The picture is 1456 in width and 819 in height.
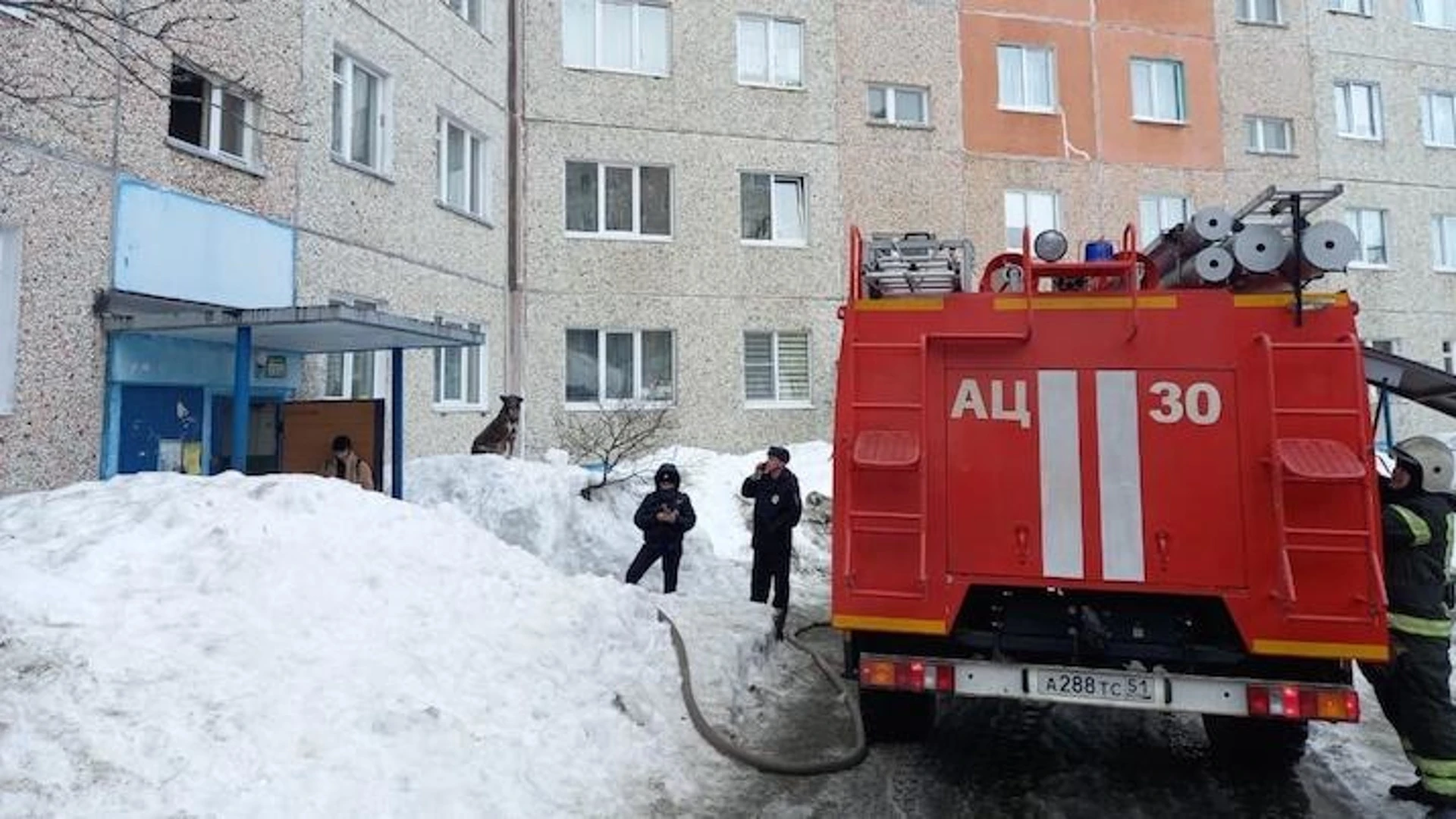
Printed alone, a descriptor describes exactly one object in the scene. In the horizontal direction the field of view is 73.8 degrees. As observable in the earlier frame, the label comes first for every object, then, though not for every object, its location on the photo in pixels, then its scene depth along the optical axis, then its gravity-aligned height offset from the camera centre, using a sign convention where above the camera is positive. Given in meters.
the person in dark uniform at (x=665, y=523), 9.38 -0.57
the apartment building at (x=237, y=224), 7.65 +2.50
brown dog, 12.69 +0.45
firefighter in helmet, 4.80 -0.76
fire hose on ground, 5.20 -1.60
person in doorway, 9.88 +0.01
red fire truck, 4.47 -0.11
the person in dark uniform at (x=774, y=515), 8.78 -0.47
